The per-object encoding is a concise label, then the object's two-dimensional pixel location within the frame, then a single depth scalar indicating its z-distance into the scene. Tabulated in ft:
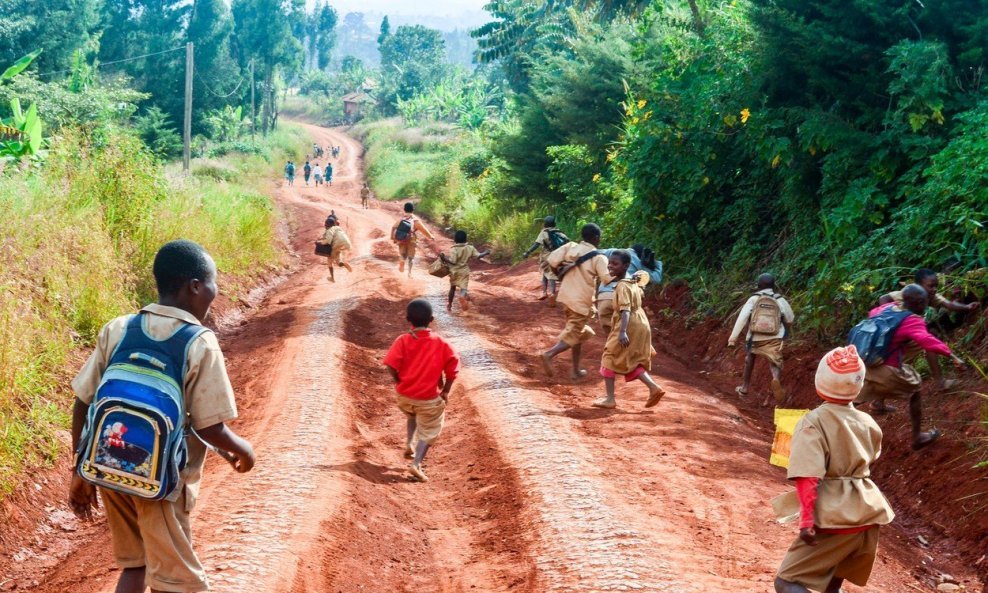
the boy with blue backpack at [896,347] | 26.25
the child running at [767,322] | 35.58
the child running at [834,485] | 14.98
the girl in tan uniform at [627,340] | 31.91
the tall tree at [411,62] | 293.84
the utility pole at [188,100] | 97.86
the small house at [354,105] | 324.19
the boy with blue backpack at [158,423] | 12.14
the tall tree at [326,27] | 431.84
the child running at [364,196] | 132.21
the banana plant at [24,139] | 58.08
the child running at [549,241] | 51.83
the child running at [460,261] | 51.34
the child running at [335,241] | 66.54
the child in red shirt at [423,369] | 25.66
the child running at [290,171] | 167.22
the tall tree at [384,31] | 372.25
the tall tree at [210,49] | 175.22
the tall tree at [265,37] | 228.84
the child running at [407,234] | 65.57
